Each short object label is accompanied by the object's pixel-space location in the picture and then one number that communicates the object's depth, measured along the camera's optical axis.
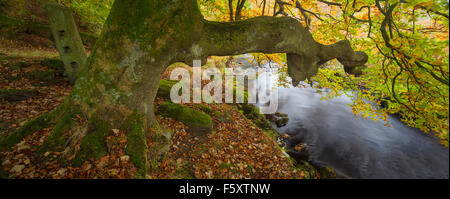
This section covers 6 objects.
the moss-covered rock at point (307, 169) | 6.02
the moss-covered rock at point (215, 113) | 6.31
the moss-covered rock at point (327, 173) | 6.39
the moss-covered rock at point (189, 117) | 5.07
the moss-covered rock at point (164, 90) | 6.21
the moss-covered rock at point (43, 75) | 5.96
